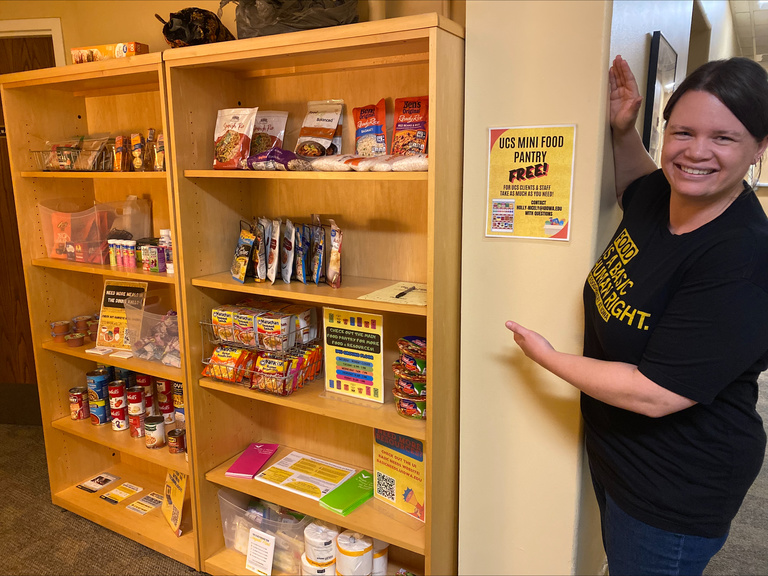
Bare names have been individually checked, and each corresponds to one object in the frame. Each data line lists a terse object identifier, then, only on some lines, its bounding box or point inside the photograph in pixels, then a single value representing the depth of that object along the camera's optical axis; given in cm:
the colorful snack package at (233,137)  190
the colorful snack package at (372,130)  184
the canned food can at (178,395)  240
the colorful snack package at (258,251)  200
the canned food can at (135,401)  248
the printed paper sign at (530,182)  144
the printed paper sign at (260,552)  209
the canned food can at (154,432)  238
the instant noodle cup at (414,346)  172
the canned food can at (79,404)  261
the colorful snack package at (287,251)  195
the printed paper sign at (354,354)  184
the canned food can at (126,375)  263
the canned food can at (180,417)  241
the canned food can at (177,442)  231
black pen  173
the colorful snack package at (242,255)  198
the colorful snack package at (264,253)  200
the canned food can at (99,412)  258
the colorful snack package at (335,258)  187
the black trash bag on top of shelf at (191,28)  188
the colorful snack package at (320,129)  190
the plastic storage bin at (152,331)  230
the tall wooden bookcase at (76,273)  229
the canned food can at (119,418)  252
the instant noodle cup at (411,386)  171
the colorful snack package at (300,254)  196
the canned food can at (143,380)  254
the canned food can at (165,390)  252
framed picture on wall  187
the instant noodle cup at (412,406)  171
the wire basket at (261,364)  194
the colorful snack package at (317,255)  195
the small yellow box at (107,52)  208
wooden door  338
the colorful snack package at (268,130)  200
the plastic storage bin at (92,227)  242
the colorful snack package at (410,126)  172
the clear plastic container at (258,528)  210
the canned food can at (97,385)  256
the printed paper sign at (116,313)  249
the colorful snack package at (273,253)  198
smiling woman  106
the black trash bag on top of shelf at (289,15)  163
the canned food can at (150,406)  252
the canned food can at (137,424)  249
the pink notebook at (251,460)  215
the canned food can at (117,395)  251
